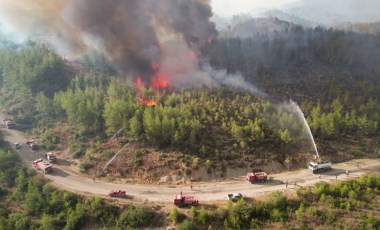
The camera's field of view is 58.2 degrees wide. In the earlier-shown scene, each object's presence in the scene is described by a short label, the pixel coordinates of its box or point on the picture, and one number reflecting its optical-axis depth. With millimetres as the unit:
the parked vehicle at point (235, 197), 42438
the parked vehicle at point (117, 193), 45094
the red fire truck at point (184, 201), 42000
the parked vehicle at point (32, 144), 61094
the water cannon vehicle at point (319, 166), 48281
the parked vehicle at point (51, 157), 56706
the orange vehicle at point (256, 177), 46375
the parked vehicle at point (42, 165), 53031
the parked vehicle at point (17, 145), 61712
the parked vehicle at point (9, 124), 70188
